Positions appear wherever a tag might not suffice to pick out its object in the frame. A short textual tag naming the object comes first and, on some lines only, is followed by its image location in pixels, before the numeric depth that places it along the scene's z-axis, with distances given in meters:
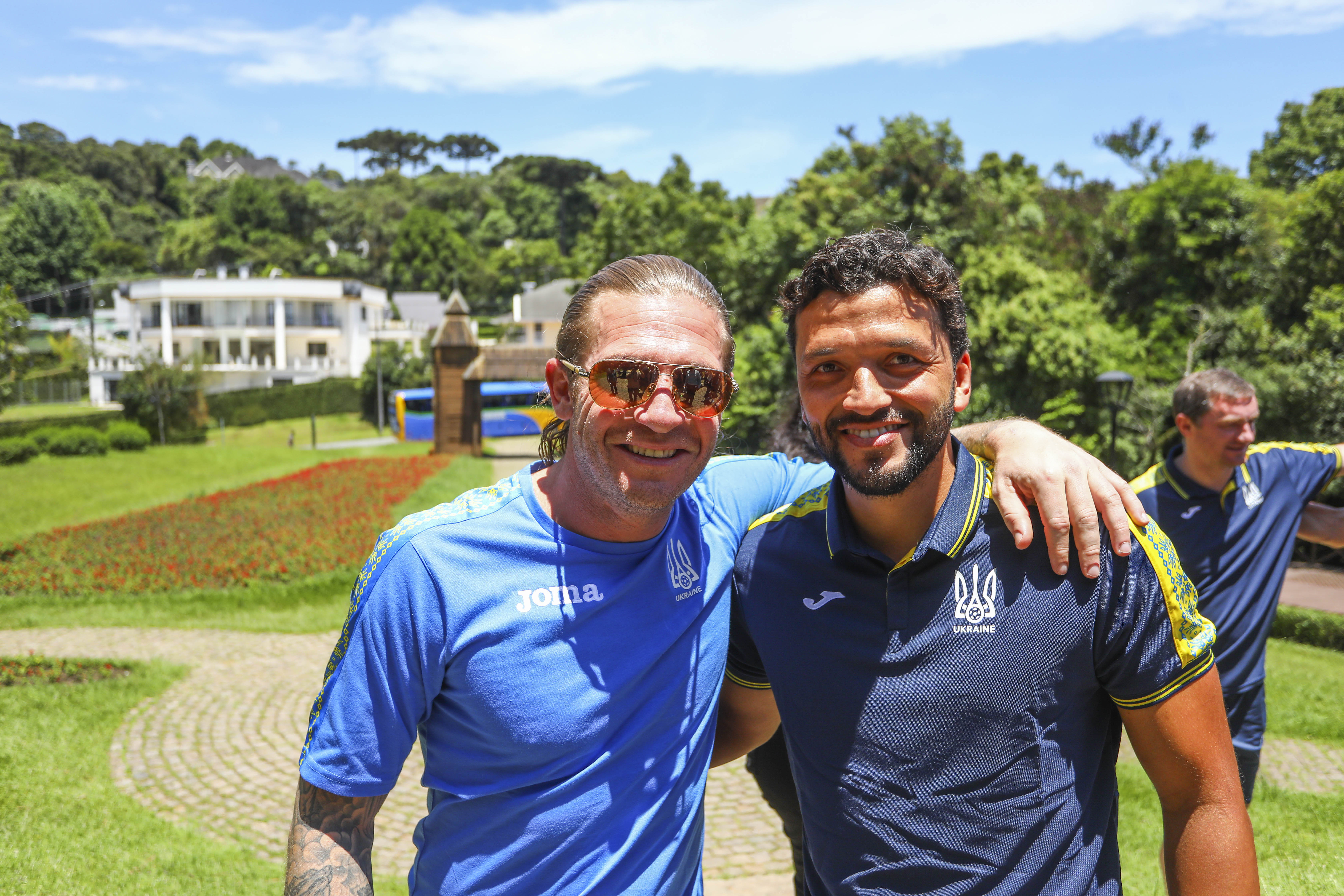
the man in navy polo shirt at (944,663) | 1.97
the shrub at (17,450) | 30.97
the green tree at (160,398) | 39.34
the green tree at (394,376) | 54.09
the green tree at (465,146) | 151.38
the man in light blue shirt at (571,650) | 2.01
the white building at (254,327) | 61.38
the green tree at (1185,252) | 22.36
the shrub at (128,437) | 35.84
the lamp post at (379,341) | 47.28
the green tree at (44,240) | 71.31
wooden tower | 31.61
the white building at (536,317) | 63.19
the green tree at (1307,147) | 27.33
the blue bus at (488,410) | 40.50
